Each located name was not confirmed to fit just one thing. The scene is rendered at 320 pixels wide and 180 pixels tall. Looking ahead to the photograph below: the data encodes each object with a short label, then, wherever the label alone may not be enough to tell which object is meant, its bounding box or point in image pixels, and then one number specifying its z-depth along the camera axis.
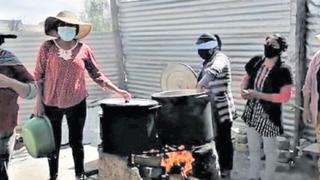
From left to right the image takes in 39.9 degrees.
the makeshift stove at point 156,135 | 3.72
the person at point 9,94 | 3.51
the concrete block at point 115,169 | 3.92
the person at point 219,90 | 4.64
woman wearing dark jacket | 4.47
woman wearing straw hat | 4.50
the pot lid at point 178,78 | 5.30
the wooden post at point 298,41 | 5.36
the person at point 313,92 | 4.02
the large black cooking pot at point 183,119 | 3.83
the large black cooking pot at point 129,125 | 3.70
